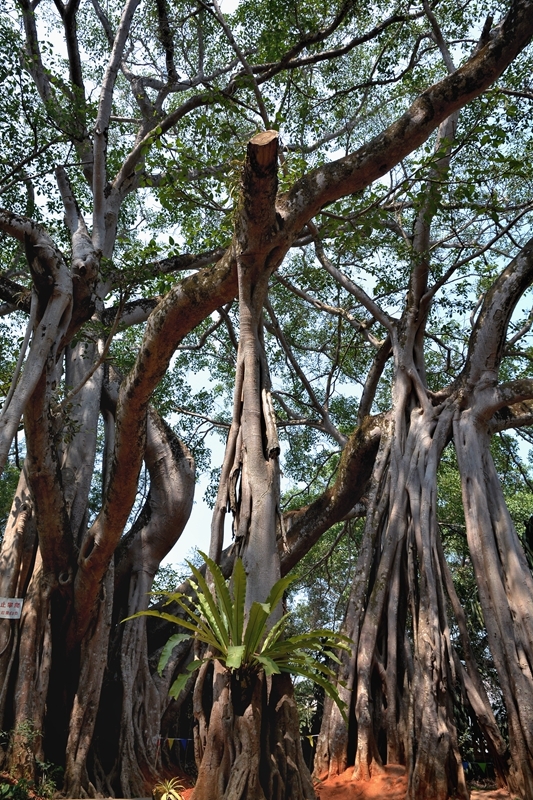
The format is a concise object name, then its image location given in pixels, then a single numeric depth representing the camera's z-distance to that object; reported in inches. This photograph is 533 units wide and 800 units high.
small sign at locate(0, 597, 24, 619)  234.7
